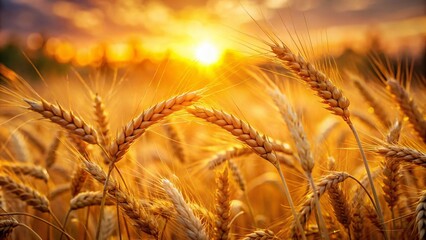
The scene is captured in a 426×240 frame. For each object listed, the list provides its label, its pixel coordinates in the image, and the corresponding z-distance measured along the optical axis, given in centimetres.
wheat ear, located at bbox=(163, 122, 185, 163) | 56
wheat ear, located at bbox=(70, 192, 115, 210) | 38
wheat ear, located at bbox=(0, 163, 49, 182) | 45
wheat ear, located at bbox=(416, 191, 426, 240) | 31
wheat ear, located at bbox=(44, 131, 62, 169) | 54
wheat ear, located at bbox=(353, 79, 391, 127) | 52
